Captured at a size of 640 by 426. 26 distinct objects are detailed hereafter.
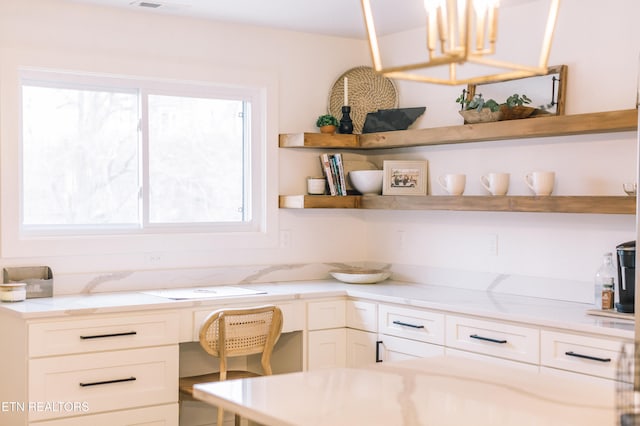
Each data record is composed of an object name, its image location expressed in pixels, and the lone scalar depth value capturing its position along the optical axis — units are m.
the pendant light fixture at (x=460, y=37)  1.49
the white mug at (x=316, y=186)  4.89
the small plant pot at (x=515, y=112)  4.04
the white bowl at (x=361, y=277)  4.72
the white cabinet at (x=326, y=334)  4.34
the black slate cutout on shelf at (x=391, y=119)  4.83
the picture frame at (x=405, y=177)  4.76
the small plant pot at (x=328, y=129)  4.88
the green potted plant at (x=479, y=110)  4.14
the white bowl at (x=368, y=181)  4.87
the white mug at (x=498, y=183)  4.17
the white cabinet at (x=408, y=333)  3.96
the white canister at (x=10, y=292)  3.80
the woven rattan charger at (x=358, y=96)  5.04
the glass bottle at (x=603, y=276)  3.69
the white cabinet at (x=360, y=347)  4.28
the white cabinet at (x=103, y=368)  3.54
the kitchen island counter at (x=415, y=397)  1.79
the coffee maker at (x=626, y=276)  3.48
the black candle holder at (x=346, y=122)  4.93
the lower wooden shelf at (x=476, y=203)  3.59
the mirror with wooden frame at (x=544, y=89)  3.96
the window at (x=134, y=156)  4.22
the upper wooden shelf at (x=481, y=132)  3.63
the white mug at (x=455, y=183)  4.38
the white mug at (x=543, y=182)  3.94
